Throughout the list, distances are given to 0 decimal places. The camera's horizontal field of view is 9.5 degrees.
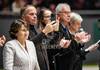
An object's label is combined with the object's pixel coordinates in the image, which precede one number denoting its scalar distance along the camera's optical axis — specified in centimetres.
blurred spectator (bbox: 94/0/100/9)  1866
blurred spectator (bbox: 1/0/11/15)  1776
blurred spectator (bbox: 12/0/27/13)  1700
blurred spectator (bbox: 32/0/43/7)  1792
